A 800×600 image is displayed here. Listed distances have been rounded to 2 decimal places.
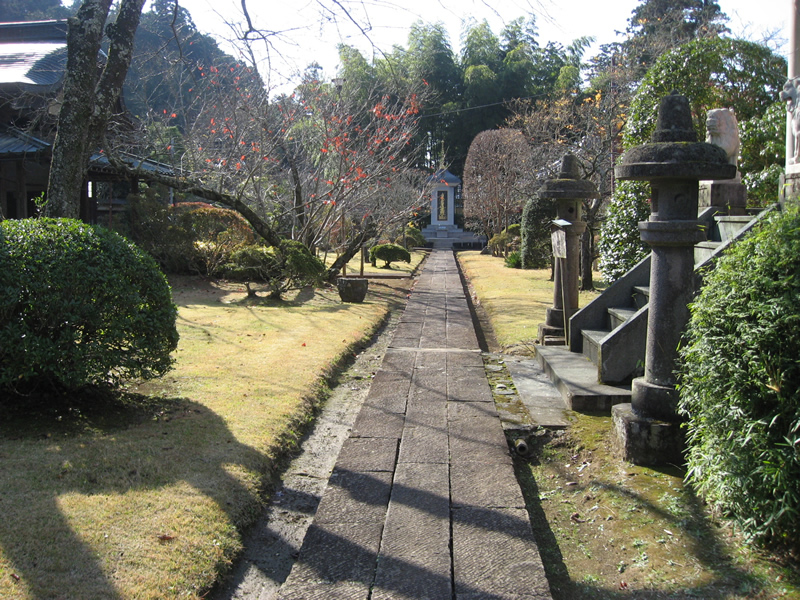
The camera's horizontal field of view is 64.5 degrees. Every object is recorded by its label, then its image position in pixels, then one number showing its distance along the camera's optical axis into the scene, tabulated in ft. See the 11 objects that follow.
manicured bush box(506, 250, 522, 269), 72.74
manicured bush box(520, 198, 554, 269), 63.98
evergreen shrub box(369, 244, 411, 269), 71.51
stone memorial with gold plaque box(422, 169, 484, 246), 147.64
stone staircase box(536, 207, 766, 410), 17.26
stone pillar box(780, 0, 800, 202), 18.22
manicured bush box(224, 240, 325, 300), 40.45
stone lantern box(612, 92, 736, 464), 13.15
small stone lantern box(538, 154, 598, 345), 25.25
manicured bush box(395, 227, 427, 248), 102.73
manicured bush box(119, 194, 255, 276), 49.44
